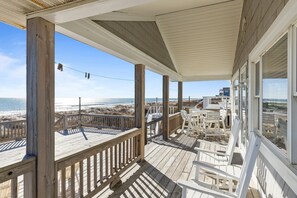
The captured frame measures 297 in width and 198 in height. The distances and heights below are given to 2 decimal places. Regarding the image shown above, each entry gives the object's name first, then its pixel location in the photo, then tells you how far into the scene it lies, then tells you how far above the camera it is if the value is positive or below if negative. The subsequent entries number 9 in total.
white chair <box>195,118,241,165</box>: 2.16 -0.90
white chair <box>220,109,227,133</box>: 5.46 -0.69
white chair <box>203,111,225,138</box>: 5.26 -0.87
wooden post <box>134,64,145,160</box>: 3.08 +0.02
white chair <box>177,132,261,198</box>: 1.19 -0.72
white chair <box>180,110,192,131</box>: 5.35 -0.74
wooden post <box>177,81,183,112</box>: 6.38 +0.13
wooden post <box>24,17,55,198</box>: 1.38 -0.06
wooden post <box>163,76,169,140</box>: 4.76 -0.28
